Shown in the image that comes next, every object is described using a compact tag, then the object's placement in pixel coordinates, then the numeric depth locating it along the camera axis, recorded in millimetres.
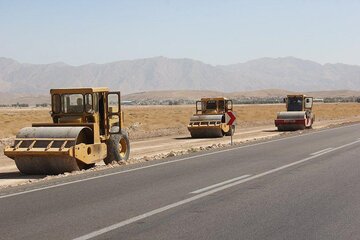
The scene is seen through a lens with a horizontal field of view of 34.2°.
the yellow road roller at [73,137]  15773
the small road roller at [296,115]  40031
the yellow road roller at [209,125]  33281
